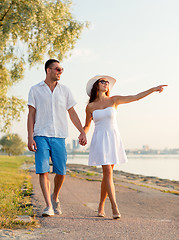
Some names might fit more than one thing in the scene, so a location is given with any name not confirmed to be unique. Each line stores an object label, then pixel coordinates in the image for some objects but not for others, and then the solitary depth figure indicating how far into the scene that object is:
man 5.18
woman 5.29
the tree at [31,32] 11.46
